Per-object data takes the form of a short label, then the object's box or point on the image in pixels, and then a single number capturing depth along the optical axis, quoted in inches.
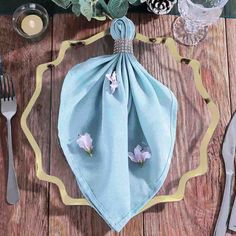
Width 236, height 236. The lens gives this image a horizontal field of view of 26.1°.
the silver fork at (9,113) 28.4
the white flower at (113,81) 28.2
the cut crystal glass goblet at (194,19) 28.7
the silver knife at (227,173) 28.0
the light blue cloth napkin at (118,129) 27.2
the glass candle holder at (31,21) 30.9
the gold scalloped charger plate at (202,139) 27.8
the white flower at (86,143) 27.8
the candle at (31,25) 30.9
